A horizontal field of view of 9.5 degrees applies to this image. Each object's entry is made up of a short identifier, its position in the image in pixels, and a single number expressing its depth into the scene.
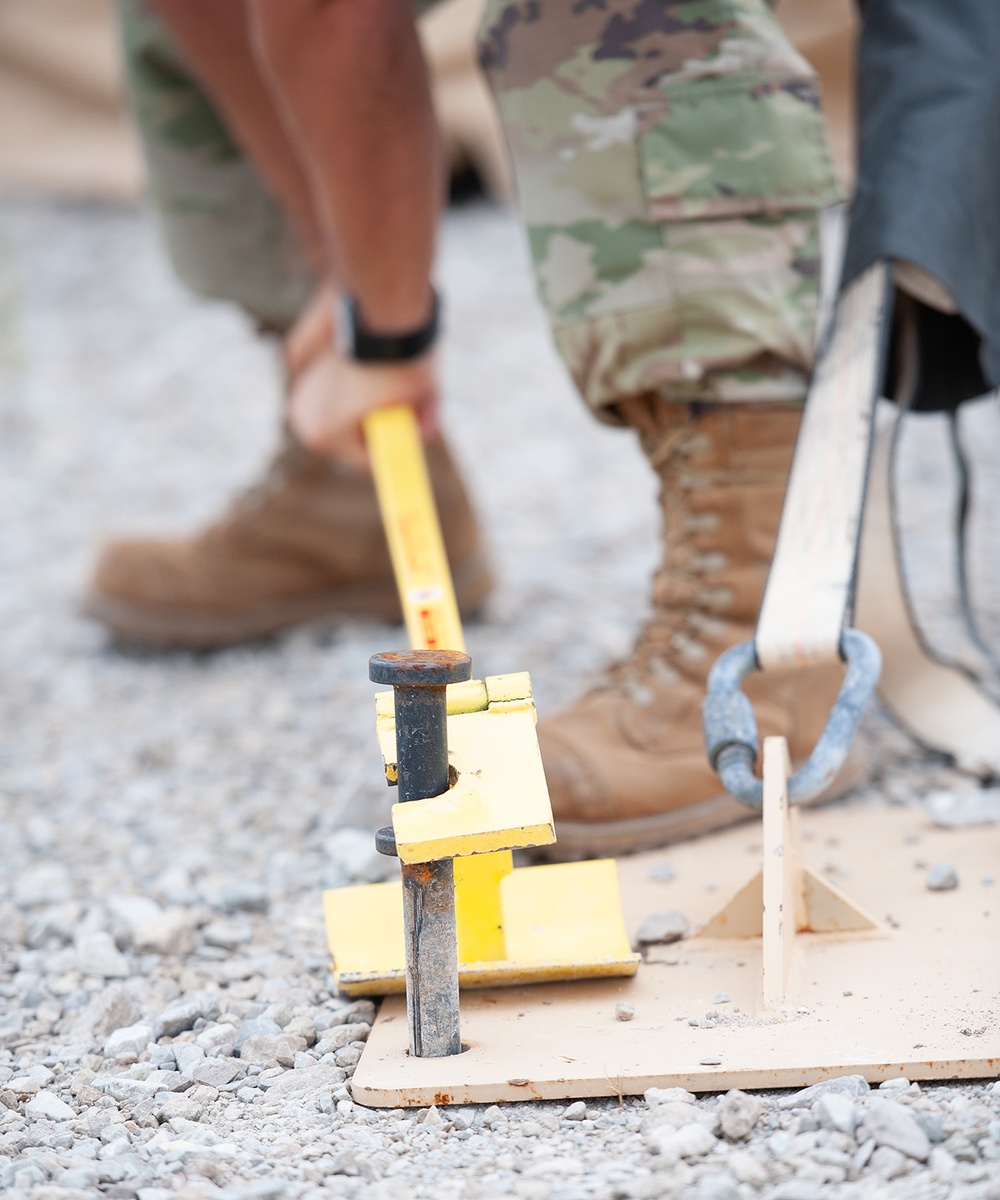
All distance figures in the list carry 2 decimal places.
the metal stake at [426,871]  2.75
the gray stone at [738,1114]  2.73
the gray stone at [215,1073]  2.82
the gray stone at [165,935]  2.98
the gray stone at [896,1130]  2.71
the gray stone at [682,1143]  2.72
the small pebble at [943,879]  2.97
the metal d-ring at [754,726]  2.84
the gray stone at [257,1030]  2.86
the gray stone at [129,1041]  2.85
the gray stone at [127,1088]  2.80
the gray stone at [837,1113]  2.73
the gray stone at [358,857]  3.08
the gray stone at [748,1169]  2.70
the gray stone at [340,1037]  2.85
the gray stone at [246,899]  3.04
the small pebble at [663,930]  2.94
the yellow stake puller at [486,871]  2.75
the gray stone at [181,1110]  2.78
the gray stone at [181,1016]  2.87
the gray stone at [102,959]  2.95
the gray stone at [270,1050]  2.84
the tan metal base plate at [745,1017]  2.77
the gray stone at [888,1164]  2.70
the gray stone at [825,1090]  2.75
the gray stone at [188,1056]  2.83
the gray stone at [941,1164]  2.69
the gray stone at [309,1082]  2.81
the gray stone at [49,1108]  2.78
